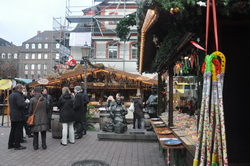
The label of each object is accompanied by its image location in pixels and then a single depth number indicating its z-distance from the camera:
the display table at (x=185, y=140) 3.45
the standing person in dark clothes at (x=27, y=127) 9.04
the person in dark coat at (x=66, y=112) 7.88
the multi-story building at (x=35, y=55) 81.69
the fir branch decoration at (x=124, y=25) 7.91
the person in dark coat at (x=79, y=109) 8.81
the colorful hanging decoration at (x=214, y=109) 2.18
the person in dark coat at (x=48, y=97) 9.90
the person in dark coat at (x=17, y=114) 7.03
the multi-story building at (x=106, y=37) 25.05
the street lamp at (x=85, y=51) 11.17
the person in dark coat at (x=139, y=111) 10.21
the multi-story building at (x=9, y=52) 82.69
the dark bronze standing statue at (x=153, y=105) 9.70
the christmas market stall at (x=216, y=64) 2.22
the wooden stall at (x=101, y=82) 19.30
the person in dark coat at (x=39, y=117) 7.11
